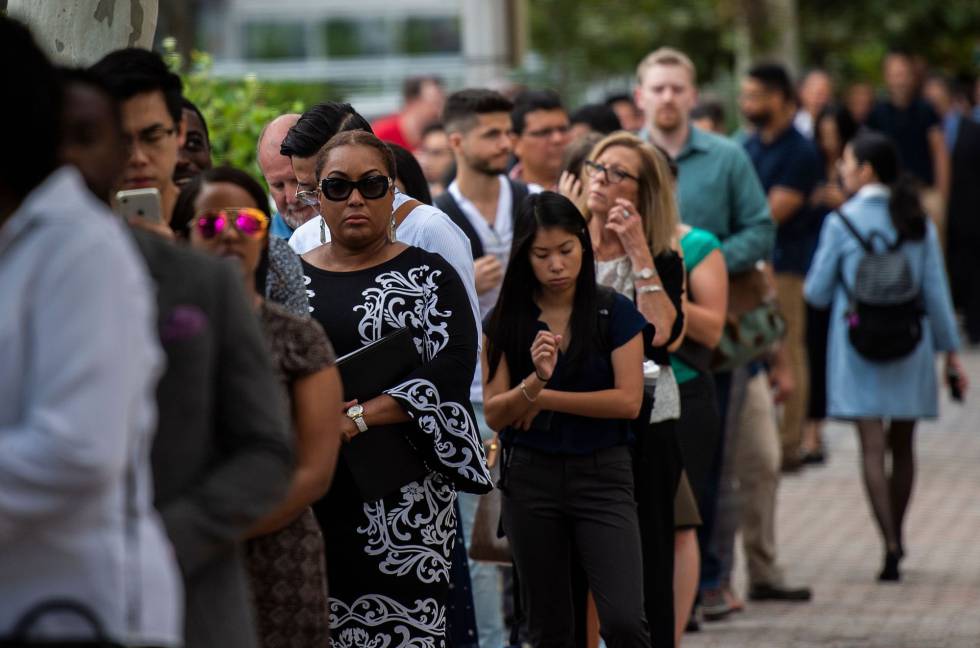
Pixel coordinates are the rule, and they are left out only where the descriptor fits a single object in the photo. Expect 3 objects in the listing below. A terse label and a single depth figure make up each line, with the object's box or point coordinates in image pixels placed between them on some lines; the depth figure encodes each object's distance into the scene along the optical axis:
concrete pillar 28.59
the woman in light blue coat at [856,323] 19.53
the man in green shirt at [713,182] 17.34
